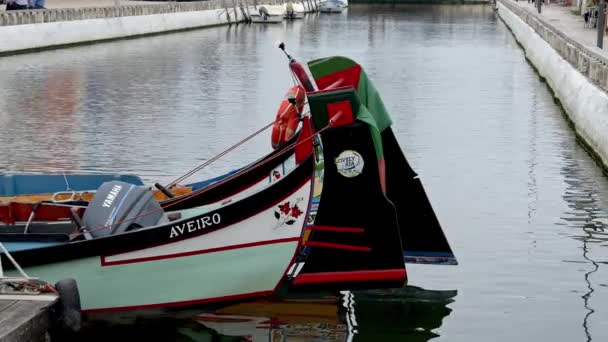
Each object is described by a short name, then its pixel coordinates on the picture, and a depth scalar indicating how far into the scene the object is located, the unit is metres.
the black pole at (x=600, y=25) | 38.44
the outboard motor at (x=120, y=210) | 13.70
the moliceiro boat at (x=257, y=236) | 12.95
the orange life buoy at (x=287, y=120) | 16.39
